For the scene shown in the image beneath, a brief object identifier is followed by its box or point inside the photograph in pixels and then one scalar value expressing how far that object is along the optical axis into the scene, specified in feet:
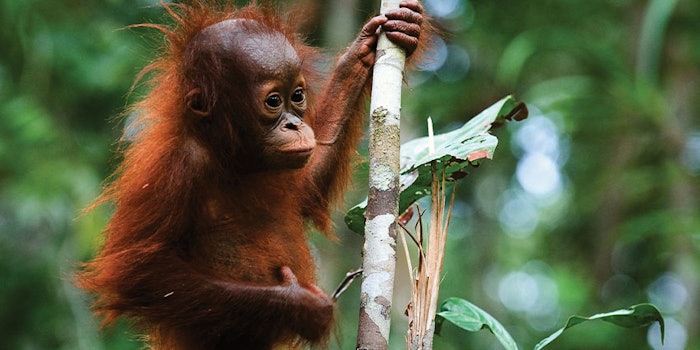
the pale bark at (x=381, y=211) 15.05
